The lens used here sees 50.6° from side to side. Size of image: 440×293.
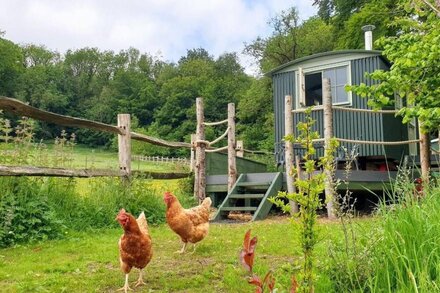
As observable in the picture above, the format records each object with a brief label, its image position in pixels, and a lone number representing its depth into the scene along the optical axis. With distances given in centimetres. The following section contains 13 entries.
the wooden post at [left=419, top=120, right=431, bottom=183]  825
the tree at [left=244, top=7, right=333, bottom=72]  3350
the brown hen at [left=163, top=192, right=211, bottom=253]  497
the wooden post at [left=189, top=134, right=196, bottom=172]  1068
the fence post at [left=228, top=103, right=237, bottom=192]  996
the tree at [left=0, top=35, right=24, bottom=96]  5362
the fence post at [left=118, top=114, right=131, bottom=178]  763
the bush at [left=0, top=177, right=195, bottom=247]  554
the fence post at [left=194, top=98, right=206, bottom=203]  999
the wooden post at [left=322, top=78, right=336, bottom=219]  807
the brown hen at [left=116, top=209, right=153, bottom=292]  365
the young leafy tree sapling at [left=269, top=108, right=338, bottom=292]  196
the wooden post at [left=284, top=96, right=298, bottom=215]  834
